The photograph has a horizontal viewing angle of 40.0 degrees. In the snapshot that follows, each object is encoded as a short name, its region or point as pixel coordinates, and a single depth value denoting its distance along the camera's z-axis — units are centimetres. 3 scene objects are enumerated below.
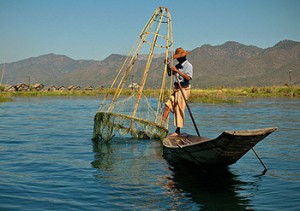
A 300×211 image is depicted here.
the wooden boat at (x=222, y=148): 602
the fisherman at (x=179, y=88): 951
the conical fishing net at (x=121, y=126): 1069
